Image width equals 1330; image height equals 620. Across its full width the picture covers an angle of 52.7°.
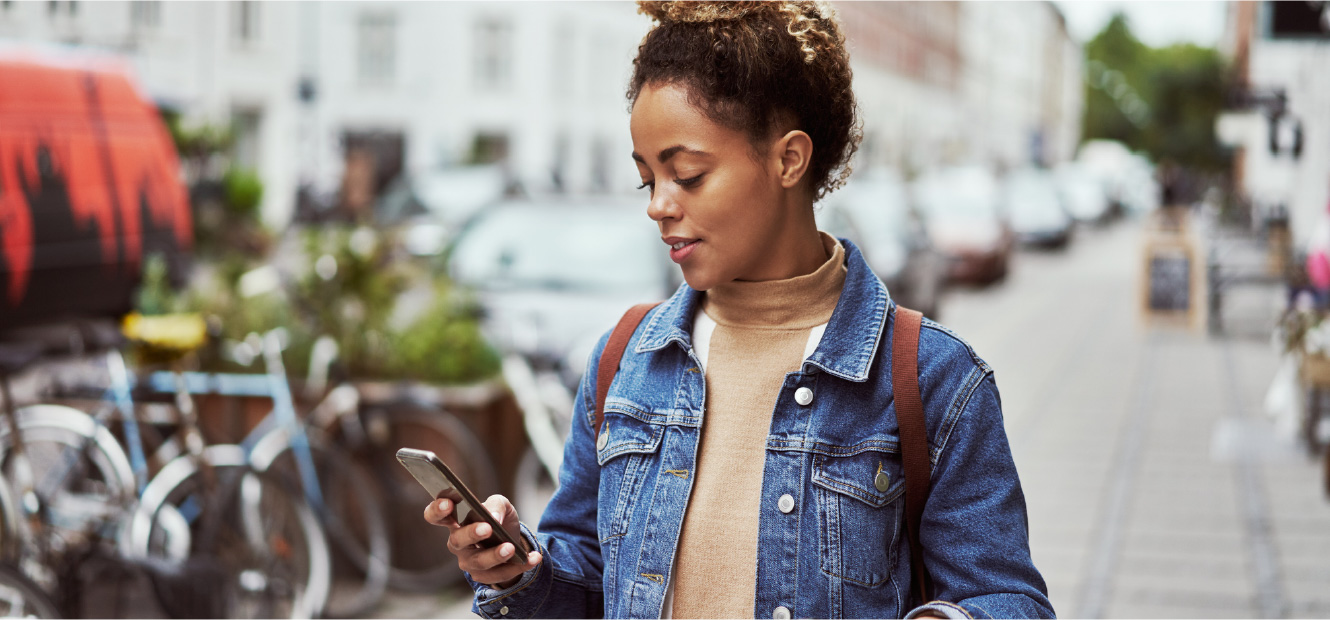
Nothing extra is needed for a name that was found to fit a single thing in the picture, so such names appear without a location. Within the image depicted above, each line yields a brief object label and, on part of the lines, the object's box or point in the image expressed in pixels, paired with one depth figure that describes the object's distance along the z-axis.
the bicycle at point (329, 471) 4.92
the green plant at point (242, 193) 21.27
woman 1.59
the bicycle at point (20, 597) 3.53
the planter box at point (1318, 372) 7.05
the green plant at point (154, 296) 5.32
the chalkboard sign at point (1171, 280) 14.54
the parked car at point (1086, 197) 41.59
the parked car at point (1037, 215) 29.20
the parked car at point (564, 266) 6.94
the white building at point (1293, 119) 9.20
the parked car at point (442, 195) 16.14
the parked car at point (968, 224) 19.61
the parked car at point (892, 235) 11.60
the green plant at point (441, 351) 5.46
